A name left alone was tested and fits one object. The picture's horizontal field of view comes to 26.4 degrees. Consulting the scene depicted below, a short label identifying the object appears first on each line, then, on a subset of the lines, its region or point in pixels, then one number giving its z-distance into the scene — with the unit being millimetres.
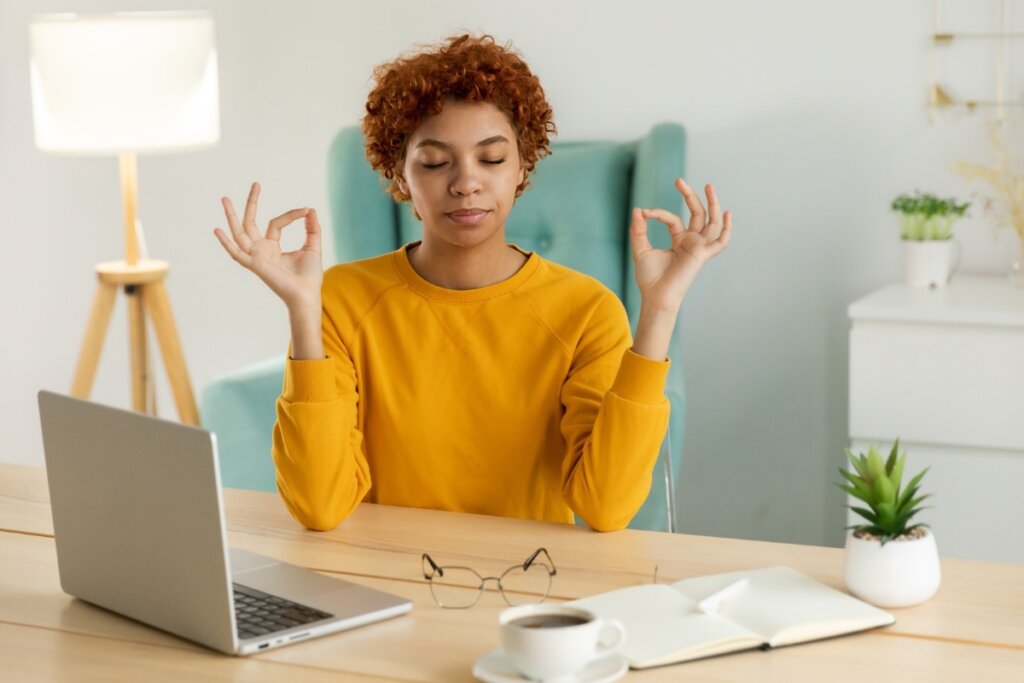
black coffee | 2043
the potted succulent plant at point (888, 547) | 2216
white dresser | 3644
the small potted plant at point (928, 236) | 4026
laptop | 2116
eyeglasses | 2279
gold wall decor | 4102
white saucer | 2027
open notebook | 2108
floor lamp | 4427
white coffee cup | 1992
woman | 2791
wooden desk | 2086
